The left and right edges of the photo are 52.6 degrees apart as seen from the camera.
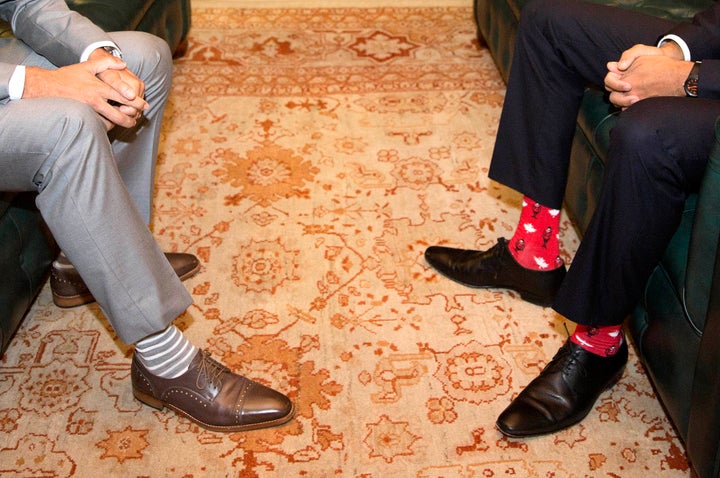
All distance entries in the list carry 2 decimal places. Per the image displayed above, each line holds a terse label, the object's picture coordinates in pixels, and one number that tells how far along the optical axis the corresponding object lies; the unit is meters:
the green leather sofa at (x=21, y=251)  1.51
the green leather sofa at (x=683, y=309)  1.16
